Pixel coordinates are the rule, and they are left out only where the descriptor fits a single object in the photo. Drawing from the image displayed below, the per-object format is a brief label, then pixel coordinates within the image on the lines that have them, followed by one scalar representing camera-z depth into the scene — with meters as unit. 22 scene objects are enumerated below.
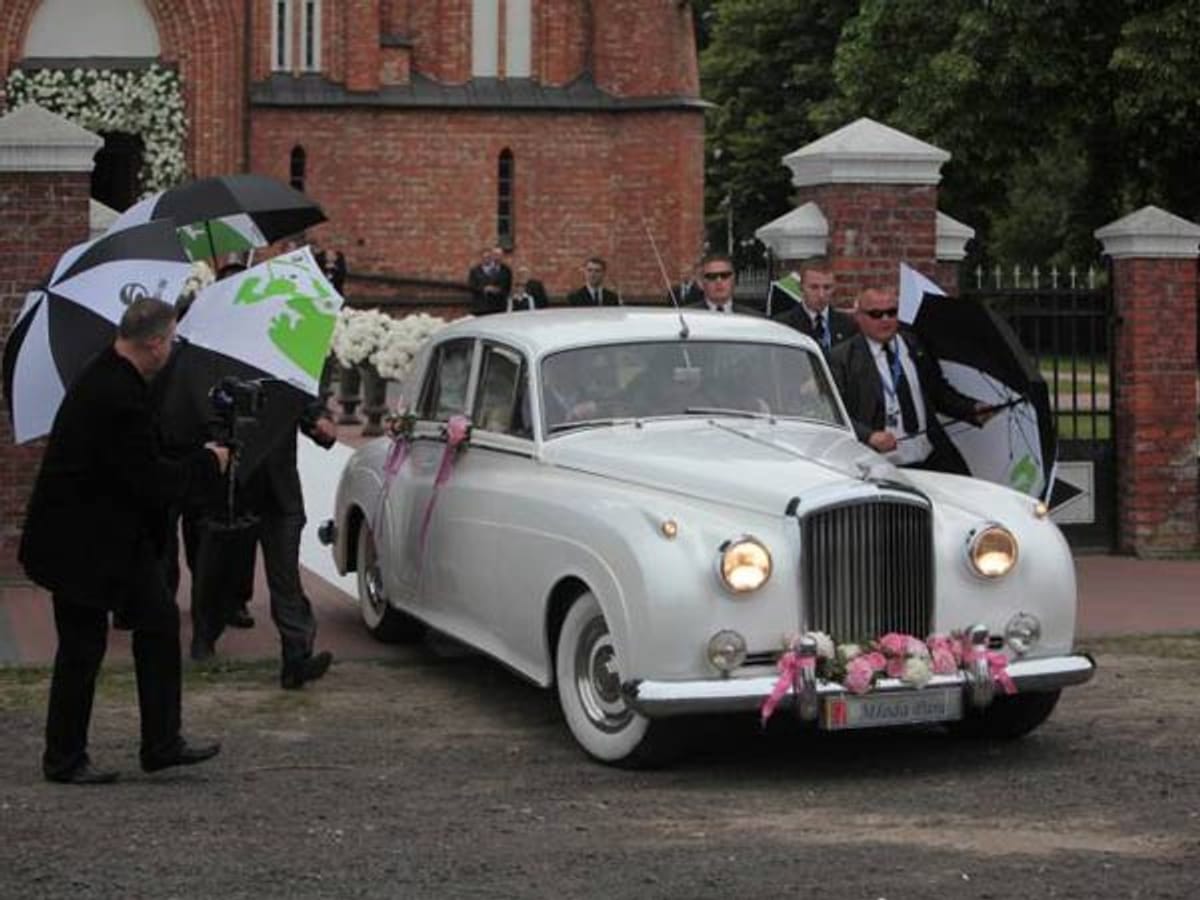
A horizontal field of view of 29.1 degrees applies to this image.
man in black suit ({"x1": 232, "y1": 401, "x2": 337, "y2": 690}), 10.93
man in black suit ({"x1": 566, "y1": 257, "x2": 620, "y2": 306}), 18.34
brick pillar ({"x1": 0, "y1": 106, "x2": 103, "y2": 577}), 14.38
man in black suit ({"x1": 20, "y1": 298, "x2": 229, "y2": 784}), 8.61
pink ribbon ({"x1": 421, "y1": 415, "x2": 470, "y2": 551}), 10.83
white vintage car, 8.79
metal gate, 16.48
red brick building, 37.50
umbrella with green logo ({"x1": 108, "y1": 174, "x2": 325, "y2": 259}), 11.52
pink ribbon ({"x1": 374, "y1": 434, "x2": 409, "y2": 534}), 11.79
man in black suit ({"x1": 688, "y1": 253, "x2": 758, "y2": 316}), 13.40
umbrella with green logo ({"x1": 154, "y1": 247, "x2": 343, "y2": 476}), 10.42
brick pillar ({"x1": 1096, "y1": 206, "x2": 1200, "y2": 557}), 16.50
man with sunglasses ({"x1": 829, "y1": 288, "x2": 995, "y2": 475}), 12.02
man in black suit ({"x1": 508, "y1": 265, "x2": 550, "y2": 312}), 24.81
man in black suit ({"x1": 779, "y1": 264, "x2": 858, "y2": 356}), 13.07
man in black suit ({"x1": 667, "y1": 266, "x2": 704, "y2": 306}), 14.51
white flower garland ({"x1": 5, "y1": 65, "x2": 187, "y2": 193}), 36.88
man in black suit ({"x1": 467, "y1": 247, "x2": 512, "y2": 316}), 29.50
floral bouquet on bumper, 8.72
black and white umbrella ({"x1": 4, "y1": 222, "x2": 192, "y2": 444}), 10.18
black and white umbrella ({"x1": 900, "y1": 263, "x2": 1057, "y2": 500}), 12.95
